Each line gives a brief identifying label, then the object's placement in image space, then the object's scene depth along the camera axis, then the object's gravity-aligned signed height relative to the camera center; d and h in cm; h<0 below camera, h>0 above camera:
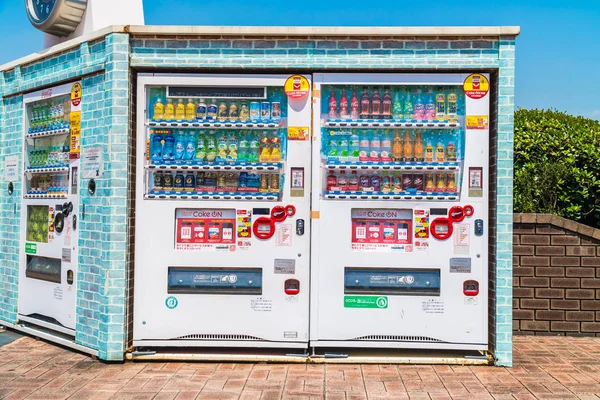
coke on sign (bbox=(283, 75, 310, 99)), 614 +114
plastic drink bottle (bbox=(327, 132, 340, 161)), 625 +53
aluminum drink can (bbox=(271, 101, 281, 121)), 624 +90
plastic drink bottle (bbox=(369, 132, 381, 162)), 625 +53
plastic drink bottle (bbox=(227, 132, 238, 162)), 631 +50
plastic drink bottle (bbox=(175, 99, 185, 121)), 629 +88
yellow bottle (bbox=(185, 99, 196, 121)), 630 +90
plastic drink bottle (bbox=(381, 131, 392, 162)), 625 +54
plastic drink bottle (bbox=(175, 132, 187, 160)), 627 +54
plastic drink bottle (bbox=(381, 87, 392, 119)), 624 +95
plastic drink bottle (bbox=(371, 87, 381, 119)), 624 +95
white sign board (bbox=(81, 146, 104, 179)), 618 +34
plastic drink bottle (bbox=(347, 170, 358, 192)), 624 +18
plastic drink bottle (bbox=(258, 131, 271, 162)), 624 +50
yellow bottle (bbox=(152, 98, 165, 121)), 627 +88
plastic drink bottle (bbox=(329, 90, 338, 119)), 622 +95
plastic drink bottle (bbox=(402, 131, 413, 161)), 623 +53
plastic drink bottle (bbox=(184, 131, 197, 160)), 627 +50
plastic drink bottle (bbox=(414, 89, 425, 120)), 625 +96
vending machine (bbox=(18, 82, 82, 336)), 664 -15
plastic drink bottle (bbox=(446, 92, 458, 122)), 616 +95
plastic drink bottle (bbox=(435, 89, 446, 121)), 620 +98
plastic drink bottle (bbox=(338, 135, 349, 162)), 627 +53
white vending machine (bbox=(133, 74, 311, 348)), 614 -19
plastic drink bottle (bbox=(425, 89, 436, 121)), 622 +92
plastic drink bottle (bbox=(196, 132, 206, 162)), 631 +50
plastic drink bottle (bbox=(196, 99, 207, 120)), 629 +90
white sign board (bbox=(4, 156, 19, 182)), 745 +33
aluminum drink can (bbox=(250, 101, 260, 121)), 630 +91
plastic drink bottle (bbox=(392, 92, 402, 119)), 624 +95
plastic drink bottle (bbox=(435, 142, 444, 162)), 618 +48
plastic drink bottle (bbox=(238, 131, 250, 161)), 636 +52
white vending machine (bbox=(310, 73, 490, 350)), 610 -21
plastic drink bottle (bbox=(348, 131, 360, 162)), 630 +55
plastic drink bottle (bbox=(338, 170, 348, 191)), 622 +19
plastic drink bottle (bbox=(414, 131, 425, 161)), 623 +53
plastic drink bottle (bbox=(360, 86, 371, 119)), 625 +95
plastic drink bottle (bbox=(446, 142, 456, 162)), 618 +49
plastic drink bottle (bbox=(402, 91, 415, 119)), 626 +95
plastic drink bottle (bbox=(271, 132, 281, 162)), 621 +51
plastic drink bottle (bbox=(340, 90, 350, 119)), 626 +94
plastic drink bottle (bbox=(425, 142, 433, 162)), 620 +48
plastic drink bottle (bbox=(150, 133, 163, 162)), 625 +52
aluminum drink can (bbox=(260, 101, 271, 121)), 628 +91
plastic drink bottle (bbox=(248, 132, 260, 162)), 633 +52
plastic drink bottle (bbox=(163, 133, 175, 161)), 626 +52
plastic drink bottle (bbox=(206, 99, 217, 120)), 629 +90
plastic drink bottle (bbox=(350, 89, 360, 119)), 626 +94
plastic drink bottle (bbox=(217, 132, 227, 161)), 631 +52
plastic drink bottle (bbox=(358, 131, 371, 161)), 628 +55
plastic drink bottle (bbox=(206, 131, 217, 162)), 636 +57
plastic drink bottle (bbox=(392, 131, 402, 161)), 625 +52
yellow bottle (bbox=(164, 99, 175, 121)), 629 +88
